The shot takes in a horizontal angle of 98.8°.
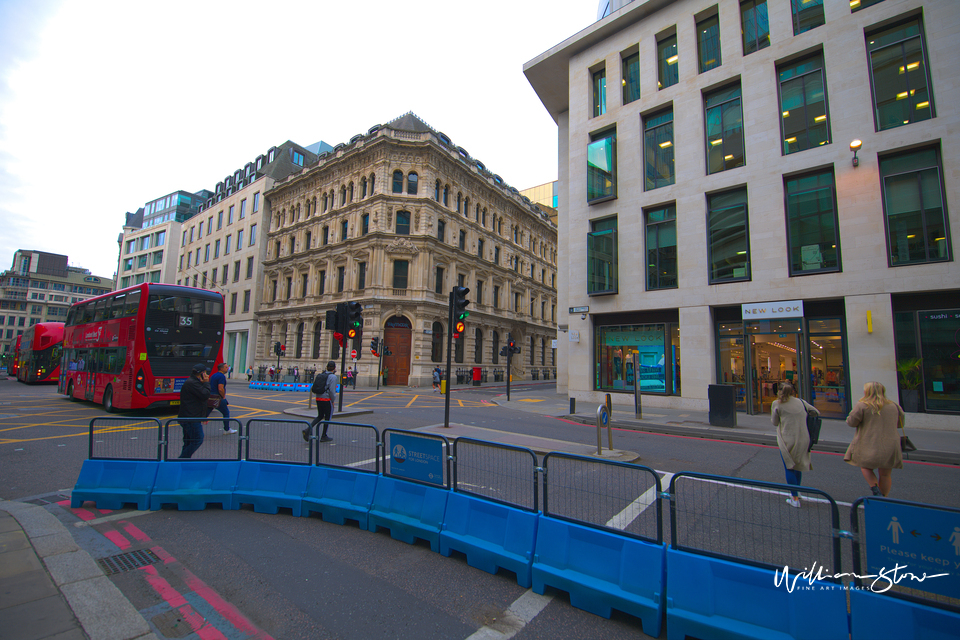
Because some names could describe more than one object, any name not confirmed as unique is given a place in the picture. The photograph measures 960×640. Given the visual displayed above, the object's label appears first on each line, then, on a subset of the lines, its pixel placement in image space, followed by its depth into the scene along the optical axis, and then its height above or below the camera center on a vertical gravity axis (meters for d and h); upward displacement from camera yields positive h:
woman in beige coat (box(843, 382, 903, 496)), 5.21 -0.86
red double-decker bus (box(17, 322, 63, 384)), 27.66 +0.32
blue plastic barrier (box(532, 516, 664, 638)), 3.13 -1.67
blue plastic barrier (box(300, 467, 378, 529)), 4.92 -1.64
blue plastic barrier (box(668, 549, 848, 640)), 2.66 -1.62
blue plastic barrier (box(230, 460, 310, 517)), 5.29 -1.64
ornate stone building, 31.84 +9.35
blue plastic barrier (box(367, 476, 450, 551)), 4.38 -1.64
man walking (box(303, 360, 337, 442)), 9.99 -0.74
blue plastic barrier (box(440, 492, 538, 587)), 3.76 -1.65
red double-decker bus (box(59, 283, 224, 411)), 12.61 +0.53
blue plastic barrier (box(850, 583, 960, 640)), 2.37 -1.50
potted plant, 12.91 -0.39
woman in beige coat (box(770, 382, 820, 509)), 5.62 -0.88
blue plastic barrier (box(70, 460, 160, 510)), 5.37 -1.65
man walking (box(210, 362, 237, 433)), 9.16 -0.55
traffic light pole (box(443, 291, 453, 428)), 11.47 +0.51
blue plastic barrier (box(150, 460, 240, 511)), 5.36 -1.66
